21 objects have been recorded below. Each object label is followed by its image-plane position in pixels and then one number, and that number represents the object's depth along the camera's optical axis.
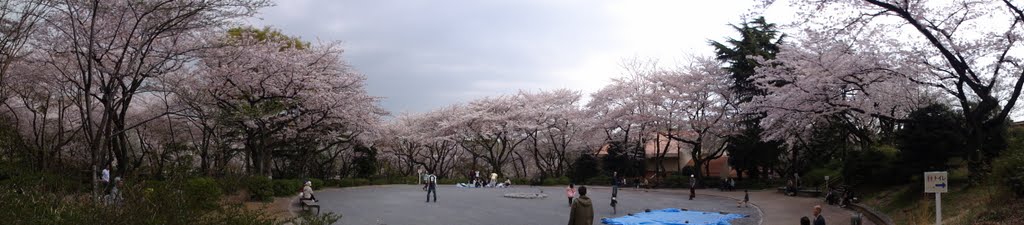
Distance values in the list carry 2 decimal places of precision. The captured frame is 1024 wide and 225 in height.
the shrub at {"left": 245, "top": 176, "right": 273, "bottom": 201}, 22.38
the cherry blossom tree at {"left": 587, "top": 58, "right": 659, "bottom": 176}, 41.31
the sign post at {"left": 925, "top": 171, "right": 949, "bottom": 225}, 10.34
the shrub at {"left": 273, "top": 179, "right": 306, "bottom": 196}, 26.62
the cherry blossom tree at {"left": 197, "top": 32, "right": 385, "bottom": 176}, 24.55
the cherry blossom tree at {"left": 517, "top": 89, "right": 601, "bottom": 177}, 47.41
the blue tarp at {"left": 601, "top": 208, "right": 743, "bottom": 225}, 16.52
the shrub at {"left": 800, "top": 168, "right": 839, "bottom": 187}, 29.04
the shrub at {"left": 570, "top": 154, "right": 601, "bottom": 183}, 46.19
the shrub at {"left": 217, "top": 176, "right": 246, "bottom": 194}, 17.62
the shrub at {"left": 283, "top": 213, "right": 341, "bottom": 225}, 6.03
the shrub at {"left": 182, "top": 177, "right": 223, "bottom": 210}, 5.86
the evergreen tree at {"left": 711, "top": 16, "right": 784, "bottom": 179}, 35.09
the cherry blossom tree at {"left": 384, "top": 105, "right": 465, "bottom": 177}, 48.75
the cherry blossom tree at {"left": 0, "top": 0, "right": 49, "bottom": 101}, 10.88
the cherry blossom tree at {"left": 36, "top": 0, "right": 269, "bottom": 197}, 12.30
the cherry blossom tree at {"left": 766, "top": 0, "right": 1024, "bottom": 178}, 15.21
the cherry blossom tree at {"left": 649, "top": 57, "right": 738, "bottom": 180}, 37.50
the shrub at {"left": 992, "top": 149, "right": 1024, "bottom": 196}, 10.97
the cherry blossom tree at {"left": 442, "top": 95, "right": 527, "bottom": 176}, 47.59
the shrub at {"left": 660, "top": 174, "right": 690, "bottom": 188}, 38.75
